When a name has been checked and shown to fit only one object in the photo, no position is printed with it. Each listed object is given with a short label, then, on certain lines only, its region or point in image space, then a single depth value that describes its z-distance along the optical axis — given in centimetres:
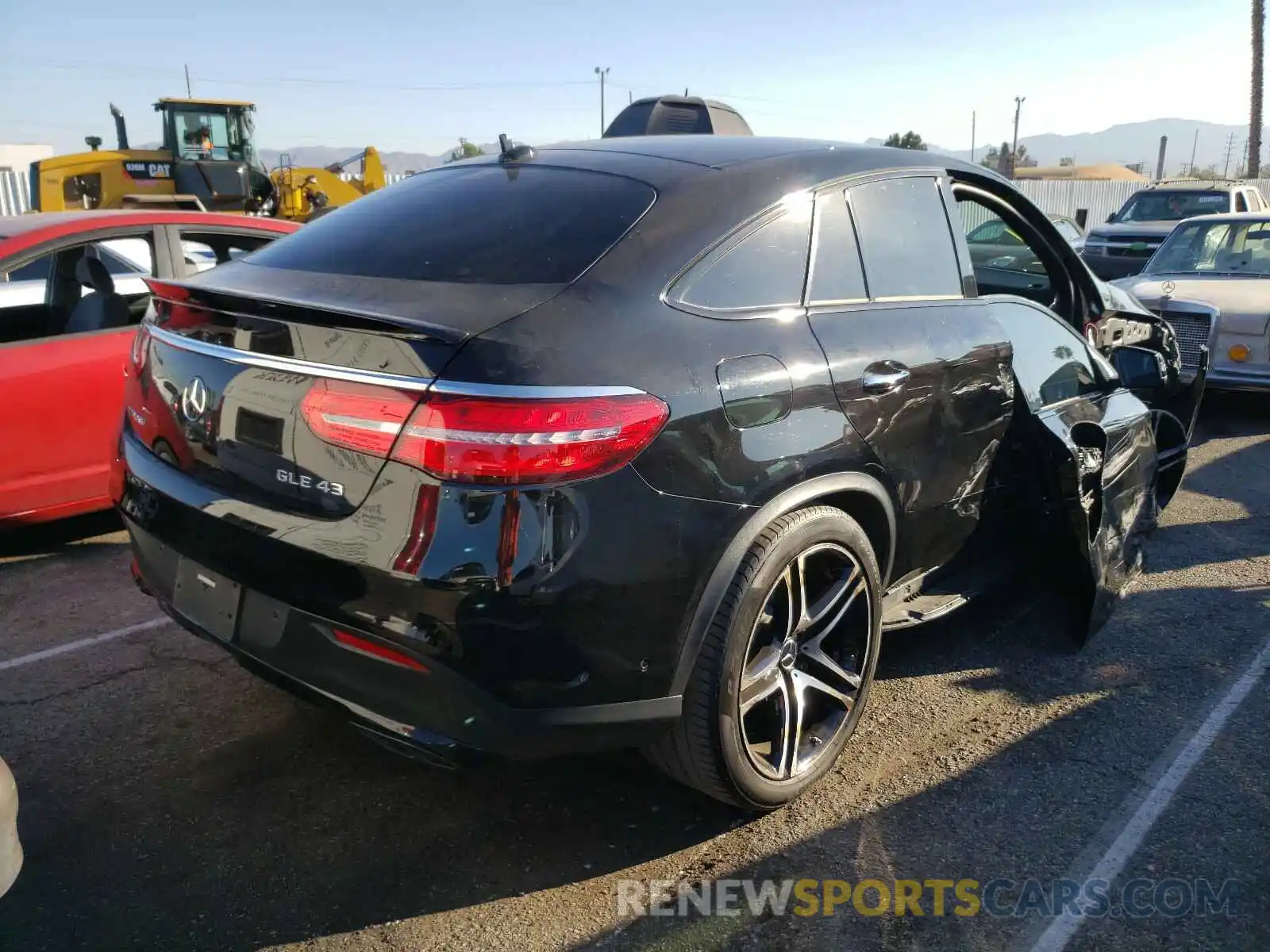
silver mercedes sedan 758
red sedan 459
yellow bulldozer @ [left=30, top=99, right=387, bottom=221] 1650
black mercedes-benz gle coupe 217
